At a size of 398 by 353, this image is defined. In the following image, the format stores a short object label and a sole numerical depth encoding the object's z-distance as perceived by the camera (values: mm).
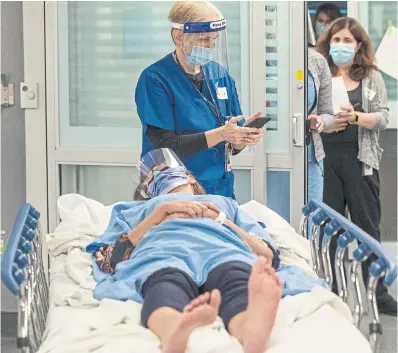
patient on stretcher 2340
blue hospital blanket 2848
